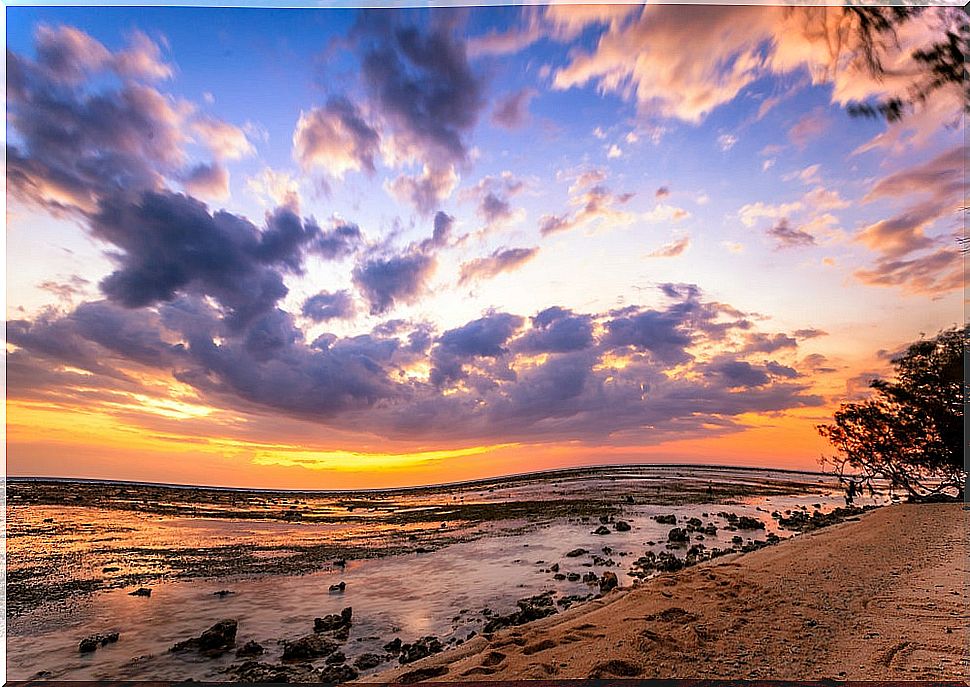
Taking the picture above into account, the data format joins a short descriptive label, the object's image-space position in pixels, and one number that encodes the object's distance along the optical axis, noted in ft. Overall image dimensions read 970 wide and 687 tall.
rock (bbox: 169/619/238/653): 17.10
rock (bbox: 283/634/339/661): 16.22
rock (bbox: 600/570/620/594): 22.54
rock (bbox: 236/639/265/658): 16.60
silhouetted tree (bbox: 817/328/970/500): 46.06
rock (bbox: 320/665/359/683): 14.60
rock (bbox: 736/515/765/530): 43.93
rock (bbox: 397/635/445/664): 15.76
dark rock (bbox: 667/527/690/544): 35.65
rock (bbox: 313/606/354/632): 18.95
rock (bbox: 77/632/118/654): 17.37
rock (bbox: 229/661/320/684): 14.75
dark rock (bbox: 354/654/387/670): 15.44
